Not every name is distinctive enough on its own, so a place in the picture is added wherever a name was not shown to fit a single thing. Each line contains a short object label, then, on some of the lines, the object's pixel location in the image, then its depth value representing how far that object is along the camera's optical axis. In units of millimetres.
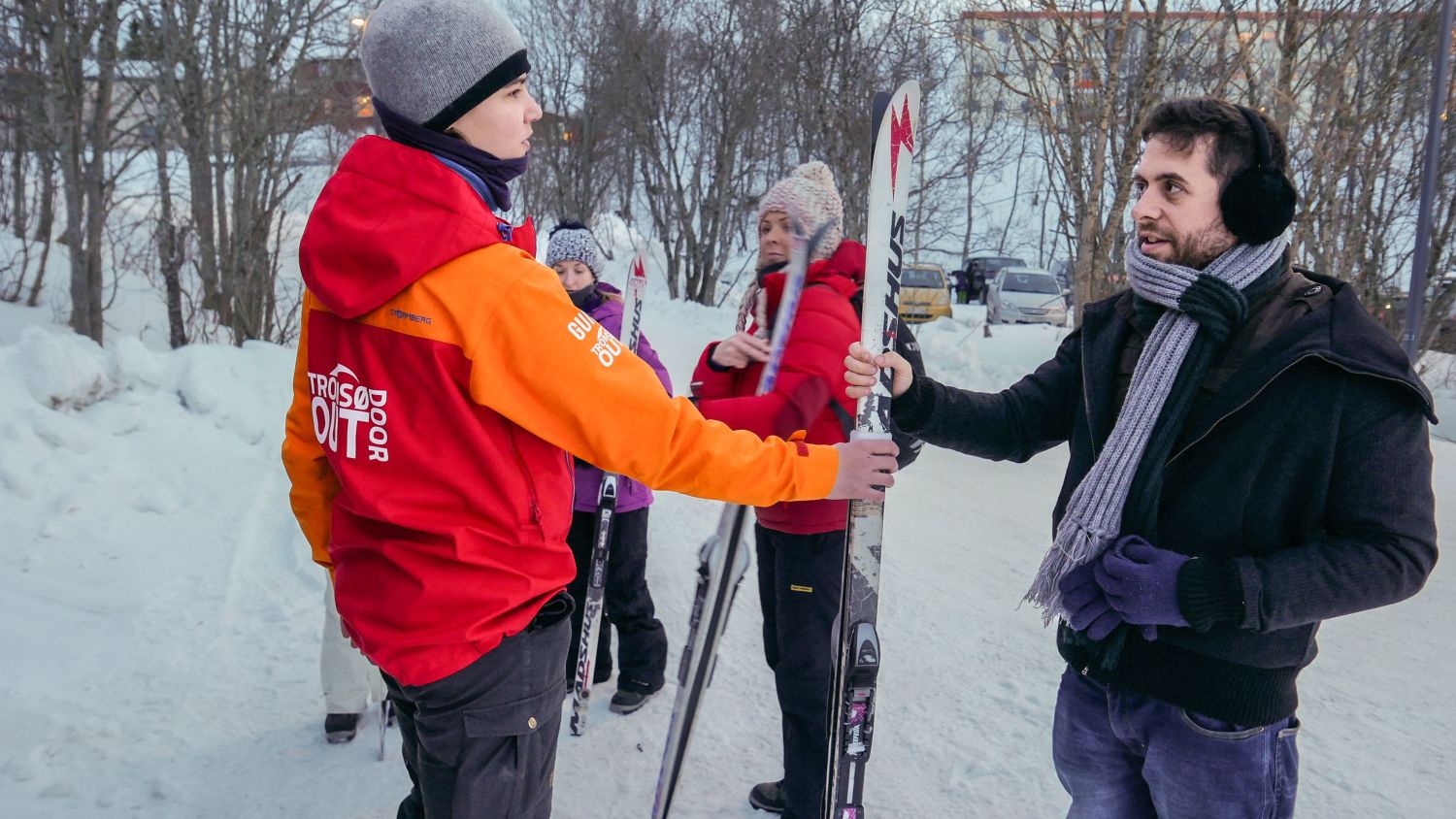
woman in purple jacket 3520
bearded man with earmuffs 1459
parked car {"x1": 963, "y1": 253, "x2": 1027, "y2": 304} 27172
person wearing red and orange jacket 1418
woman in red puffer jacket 2350
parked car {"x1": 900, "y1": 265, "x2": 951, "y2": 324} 18234
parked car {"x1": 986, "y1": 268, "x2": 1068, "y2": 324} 18297
